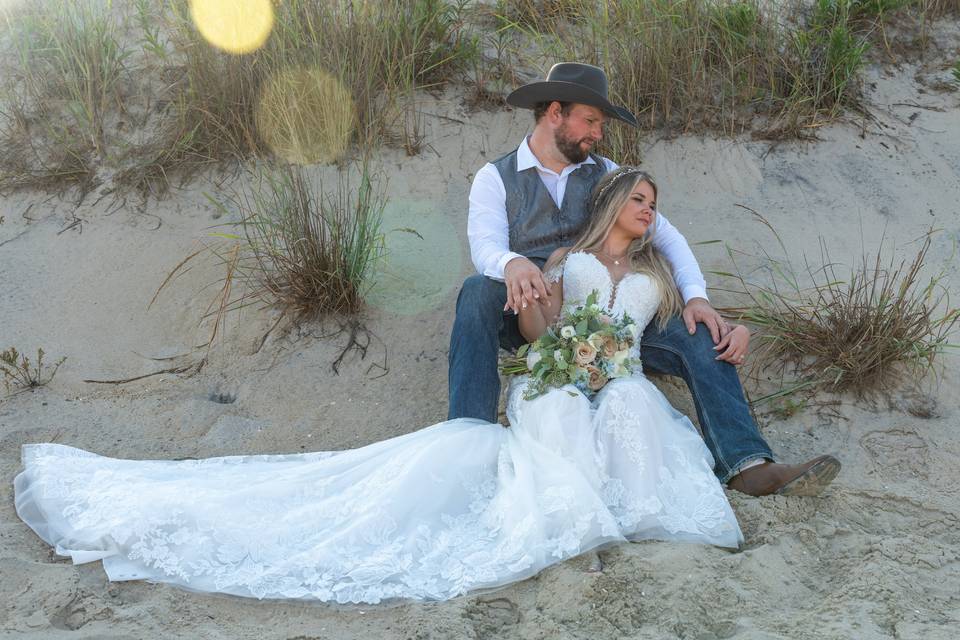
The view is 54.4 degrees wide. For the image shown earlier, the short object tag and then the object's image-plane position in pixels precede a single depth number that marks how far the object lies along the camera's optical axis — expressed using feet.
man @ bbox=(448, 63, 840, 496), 12.46
